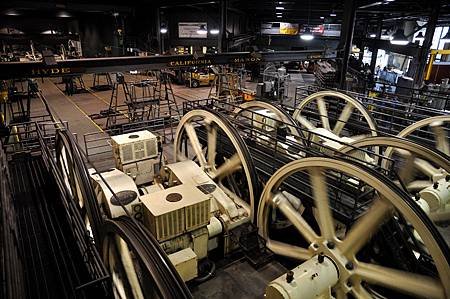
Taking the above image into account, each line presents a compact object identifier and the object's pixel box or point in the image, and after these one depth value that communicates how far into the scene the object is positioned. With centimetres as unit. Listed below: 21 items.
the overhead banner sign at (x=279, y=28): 2497
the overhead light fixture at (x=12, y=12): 2086
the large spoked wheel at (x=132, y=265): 233
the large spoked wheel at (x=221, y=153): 554
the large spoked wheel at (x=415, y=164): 512
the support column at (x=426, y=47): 1162
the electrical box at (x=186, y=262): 451
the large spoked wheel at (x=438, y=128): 674
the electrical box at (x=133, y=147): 734
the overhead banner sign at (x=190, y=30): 2067
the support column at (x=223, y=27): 1313
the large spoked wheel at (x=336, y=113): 781
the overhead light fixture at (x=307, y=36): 2068
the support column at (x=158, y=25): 1786
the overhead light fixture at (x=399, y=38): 1440
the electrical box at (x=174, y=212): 445
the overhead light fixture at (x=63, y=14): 2214
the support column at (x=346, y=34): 1025
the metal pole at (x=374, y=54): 1914
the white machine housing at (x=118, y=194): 504
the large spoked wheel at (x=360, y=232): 353
